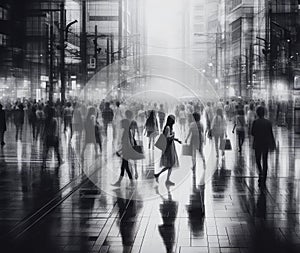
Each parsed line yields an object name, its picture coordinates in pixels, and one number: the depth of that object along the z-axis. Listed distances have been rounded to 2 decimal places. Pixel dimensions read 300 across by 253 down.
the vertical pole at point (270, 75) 44.72
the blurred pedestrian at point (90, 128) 19.02
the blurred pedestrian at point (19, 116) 30.34
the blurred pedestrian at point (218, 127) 19.88
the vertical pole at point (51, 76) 36.44
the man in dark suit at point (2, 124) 25.61
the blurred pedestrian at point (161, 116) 31.04
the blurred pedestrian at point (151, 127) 24.77
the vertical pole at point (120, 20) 117.94
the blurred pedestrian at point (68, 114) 30.03
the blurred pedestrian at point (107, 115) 35.84
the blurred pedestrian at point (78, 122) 27.91
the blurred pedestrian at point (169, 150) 13.99
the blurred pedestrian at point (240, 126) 21.89
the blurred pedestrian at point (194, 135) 15.77
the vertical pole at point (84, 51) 44.62
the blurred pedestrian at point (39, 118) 29.22
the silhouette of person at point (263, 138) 14.55
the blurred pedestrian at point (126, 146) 14.70
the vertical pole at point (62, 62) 37.19
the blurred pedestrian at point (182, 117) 33.59
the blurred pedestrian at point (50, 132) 18.09
